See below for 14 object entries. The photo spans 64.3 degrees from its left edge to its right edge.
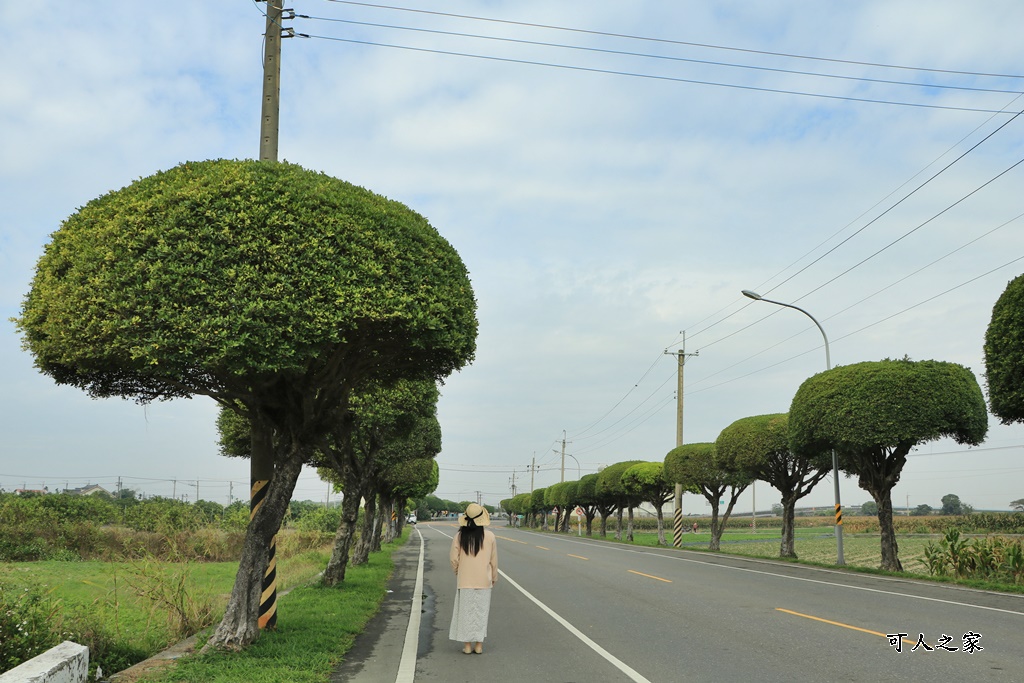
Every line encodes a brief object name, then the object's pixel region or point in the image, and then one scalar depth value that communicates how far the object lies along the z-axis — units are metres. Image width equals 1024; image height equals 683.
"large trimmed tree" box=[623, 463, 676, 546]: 53.06
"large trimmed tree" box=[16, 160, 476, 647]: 7.85
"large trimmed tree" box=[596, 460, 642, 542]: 59.00
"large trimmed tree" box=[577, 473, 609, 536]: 67.99
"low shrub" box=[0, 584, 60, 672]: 6.89
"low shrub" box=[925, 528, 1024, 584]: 17.83
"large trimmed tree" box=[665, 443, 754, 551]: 39.16
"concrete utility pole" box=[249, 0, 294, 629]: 10.19
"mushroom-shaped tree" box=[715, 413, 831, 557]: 32.38
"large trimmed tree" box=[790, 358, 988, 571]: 21.36
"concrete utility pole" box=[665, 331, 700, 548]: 43.91
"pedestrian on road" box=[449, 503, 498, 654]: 9.35
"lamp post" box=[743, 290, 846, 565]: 24.63
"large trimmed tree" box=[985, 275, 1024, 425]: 14.48
